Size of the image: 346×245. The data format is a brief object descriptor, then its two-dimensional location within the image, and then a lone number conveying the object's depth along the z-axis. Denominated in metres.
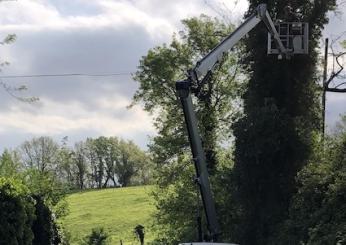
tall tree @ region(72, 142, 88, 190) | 107.31
